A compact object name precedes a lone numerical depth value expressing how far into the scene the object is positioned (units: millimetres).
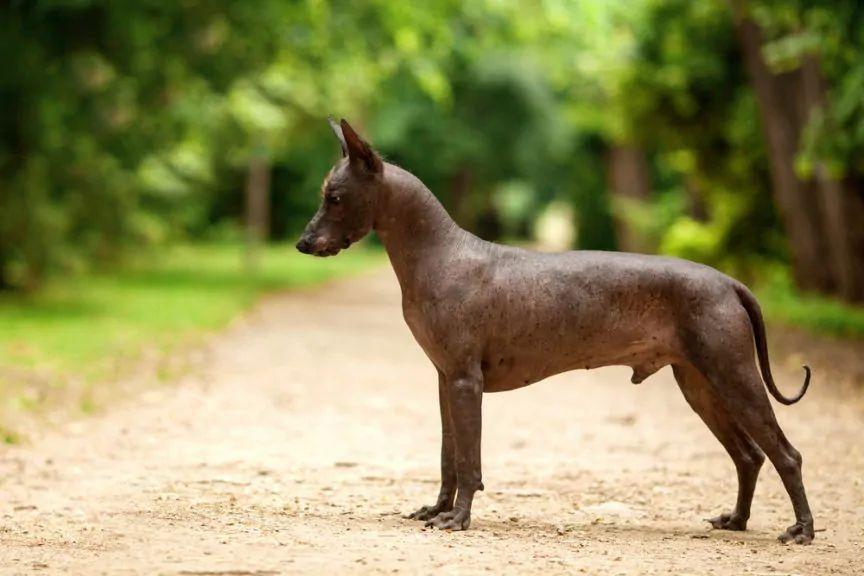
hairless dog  6676
